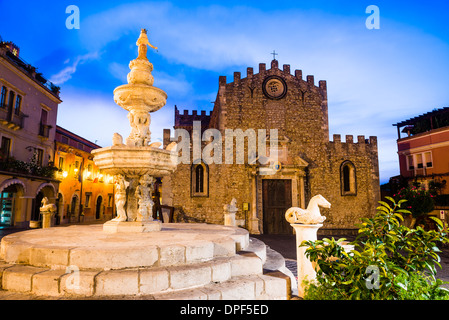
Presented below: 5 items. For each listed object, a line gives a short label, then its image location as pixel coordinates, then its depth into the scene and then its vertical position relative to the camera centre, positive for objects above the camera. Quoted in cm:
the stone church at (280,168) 1639 +171
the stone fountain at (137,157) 477 +66
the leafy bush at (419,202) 1527 -34
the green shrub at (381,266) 212 -60
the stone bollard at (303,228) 385 -49
